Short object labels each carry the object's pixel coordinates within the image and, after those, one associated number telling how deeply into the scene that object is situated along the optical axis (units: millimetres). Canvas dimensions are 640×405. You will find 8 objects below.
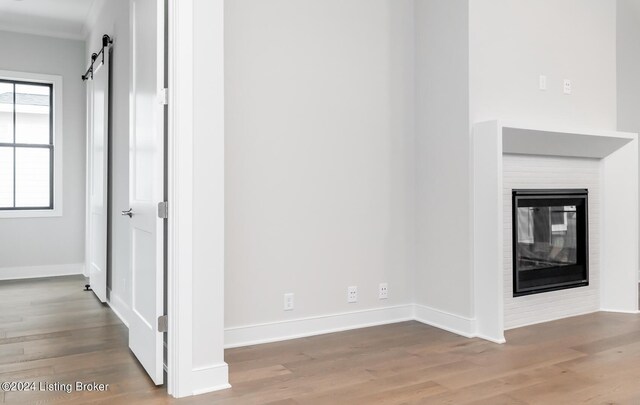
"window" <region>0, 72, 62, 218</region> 5961
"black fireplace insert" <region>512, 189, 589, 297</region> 3789
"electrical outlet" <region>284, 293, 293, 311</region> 3508
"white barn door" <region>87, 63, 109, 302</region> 4723
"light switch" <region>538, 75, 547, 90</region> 3957
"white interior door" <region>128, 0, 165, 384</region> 2580
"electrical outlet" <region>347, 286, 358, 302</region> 3768
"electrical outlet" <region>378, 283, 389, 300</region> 3900
